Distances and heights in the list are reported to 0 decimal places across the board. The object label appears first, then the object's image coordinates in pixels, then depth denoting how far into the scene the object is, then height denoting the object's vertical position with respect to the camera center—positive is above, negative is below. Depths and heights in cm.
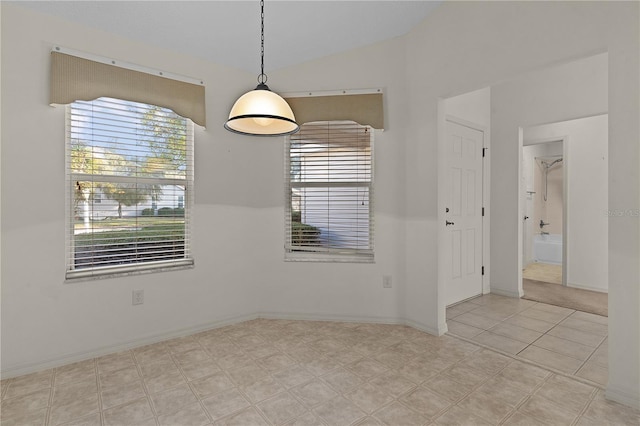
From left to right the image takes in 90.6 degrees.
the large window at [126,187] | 256 +21
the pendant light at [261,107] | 177 +60
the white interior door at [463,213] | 370 -1
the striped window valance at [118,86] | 242 +106
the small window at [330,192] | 333 +21
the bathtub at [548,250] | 612 -74
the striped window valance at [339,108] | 318 +107
